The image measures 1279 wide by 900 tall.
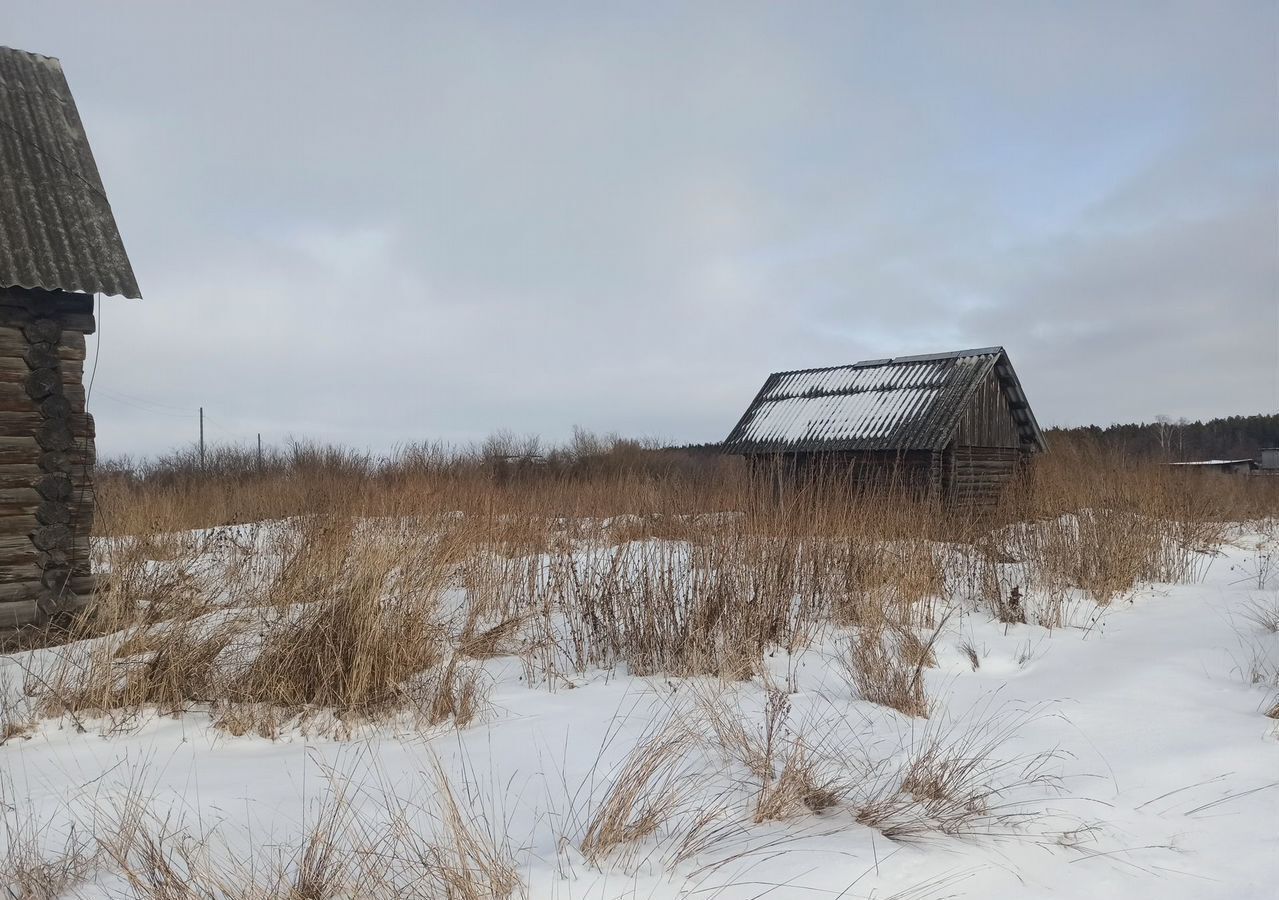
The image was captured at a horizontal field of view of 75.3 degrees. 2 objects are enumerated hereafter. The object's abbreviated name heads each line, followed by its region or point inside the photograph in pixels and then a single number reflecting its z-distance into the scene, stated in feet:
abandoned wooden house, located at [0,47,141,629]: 20.34
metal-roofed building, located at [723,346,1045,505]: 46.11
